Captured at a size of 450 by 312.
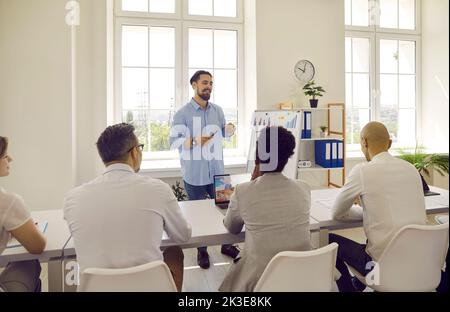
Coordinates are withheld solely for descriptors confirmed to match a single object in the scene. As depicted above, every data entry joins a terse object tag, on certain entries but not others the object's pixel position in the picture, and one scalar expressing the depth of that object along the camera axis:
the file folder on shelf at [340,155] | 4.25
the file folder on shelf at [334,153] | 4.25
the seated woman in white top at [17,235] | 1.49
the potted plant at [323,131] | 4.38
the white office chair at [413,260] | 1.72
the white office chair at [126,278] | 1.26
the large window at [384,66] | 5.04
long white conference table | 1.65
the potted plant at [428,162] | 3.04
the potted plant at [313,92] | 4.25
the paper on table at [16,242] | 1.69
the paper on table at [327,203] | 2.32
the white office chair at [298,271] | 1.42
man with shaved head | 1.83
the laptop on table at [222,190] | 2.36
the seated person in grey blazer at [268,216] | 1.60
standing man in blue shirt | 3.28
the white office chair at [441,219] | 2.00
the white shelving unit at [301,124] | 3.85
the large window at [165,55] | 4.27
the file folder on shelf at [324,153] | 4.24
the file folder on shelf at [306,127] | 4.21
